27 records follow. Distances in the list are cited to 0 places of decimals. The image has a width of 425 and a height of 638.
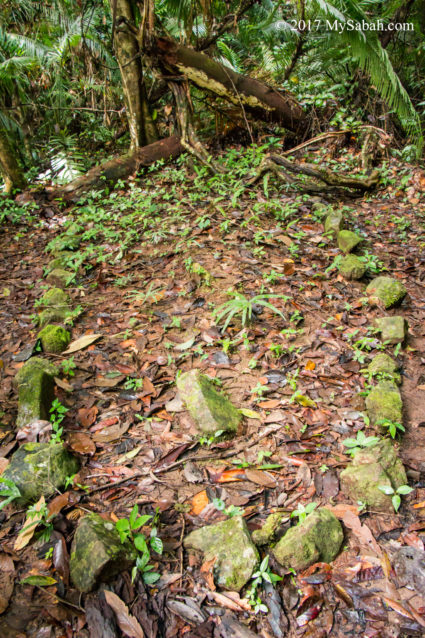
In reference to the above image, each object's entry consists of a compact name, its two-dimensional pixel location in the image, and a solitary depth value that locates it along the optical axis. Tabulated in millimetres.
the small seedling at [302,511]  1908
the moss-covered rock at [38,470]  2010
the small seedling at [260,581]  1616
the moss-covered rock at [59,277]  4145
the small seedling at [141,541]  1692
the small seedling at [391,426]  2242
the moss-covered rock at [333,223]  4355
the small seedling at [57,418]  2293
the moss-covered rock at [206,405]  2357
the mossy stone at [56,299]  3762
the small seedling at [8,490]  1937
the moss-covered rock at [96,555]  1596
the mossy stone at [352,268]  3758
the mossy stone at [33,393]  2441
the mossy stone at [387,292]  3453
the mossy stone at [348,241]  4141
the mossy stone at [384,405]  2373
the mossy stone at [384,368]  2689
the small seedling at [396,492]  1918
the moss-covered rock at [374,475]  1969
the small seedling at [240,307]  3051
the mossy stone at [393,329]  3033
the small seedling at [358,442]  2188
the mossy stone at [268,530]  1821
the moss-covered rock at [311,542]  1727
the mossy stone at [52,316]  3539
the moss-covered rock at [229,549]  1679
